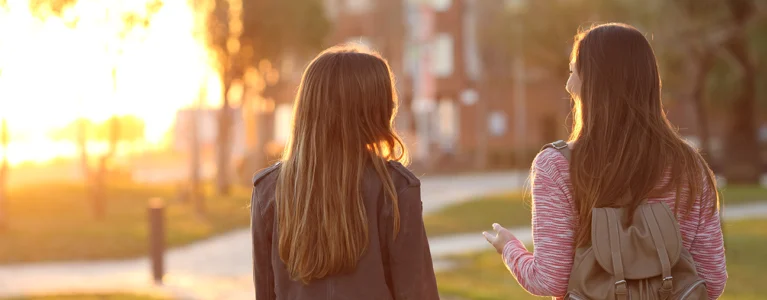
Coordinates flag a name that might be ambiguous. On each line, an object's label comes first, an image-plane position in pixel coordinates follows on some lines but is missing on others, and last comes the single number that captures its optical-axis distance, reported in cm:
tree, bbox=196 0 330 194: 3155
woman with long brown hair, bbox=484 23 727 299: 339
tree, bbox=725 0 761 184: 2911
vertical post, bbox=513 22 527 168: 5719
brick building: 5528
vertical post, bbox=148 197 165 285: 1293
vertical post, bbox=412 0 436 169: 5566
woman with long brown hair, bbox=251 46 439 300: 348
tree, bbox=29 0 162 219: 1916
